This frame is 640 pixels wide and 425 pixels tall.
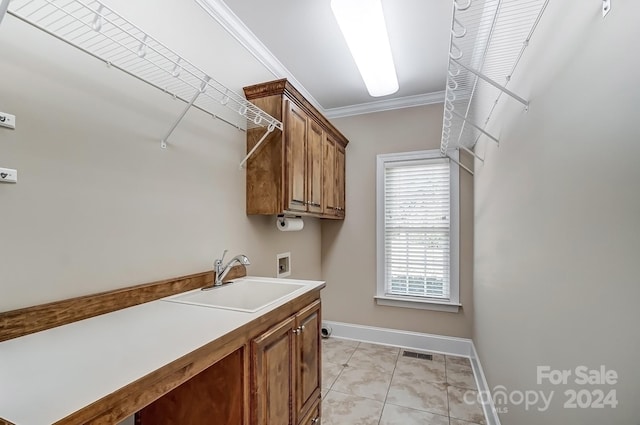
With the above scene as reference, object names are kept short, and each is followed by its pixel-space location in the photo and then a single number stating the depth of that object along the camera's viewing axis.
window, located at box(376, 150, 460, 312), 3.04
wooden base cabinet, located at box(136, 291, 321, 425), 1.11
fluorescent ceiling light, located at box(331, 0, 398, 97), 1.57
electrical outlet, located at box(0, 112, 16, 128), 0.93
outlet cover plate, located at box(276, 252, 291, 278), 2.55
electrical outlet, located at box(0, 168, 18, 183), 0.93
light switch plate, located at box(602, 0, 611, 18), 0.69
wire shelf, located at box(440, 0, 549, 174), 1.11
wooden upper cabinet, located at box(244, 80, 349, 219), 2.04
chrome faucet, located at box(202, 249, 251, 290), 1.74
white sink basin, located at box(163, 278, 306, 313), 1.56
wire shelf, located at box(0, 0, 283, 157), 1.04
